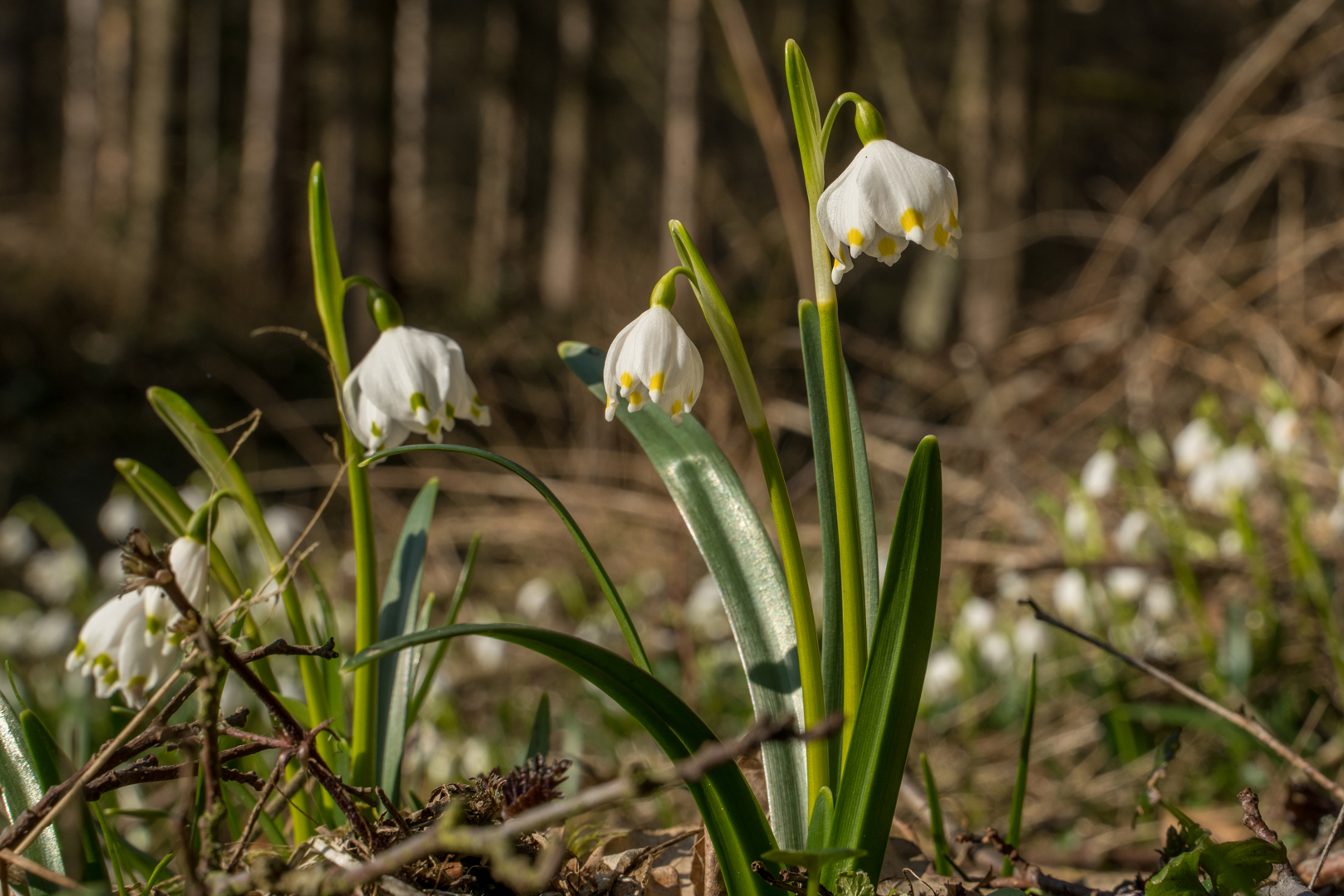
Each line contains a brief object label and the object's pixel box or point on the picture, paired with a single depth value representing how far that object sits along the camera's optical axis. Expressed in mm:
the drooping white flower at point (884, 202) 851
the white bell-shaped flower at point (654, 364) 905
